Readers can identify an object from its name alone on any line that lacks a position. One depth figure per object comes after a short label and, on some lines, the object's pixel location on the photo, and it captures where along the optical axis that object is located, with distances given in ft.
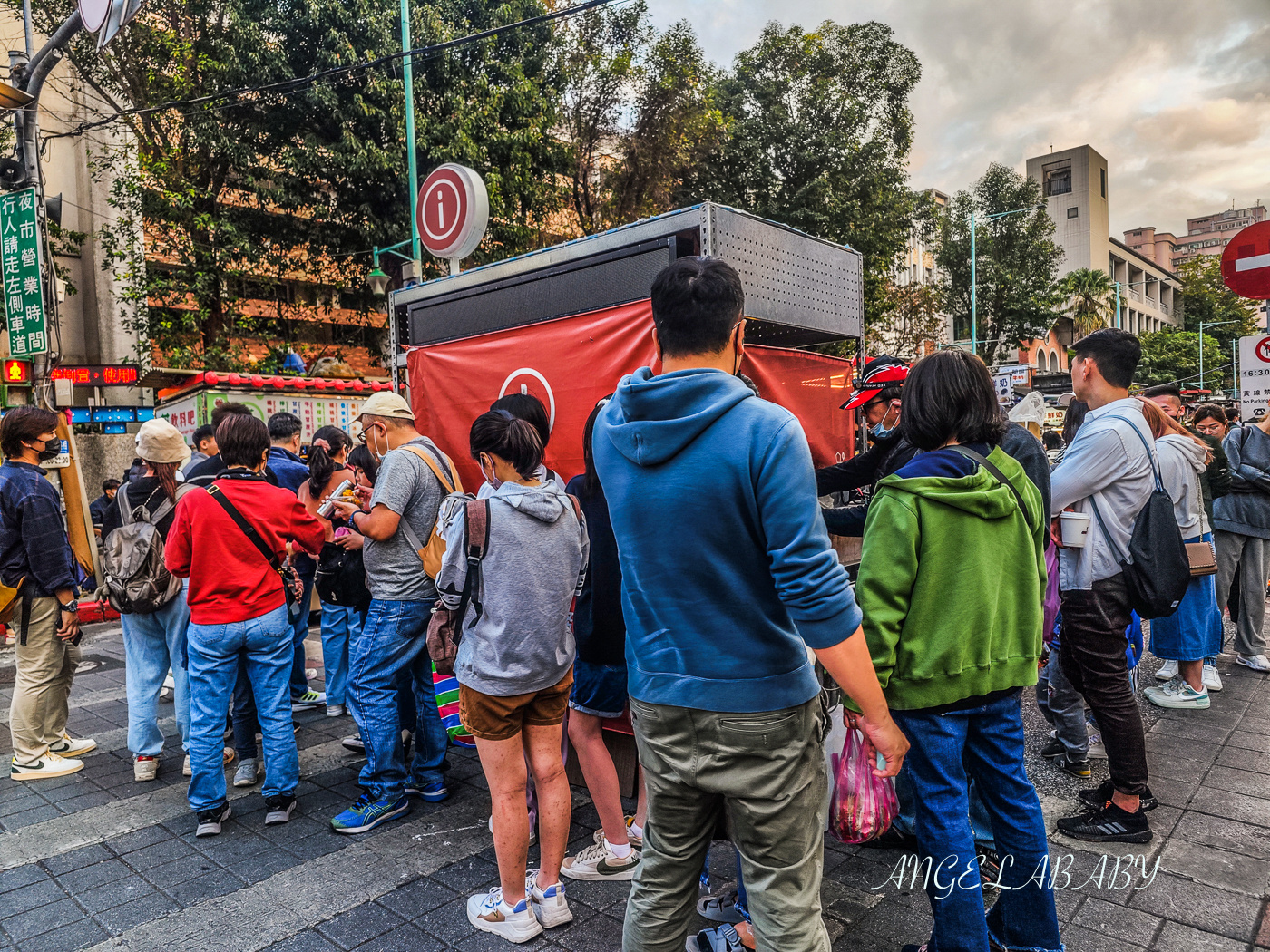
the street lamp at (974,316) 96.09
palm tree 168.55
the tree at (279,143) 45.37
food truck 13.03
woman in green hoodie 7.68
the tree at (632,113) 57.52
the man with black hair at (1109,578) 11.10
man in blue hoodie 6.05
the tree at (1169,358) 176.76
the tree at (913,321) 88.74
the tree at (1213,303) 192.85
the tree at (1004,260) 108.68
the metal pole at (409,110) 37.95
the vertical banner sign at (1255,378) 21.61
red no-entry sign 19.89
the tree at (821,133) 66.54
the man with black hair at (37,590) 14.70
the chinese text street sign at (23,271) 28.02
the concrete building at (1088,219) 211.61
